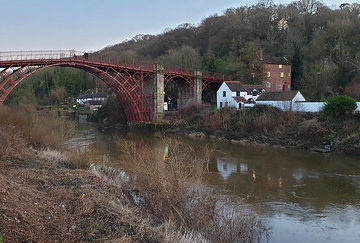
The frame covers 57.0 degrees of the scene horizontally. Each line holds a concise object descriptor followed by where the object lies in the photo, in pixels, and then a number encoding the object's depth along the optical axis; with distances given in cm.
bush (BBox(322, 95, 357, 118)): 2764
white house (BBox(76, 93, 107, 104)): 7900
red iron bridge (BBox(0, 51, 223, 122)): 3578
